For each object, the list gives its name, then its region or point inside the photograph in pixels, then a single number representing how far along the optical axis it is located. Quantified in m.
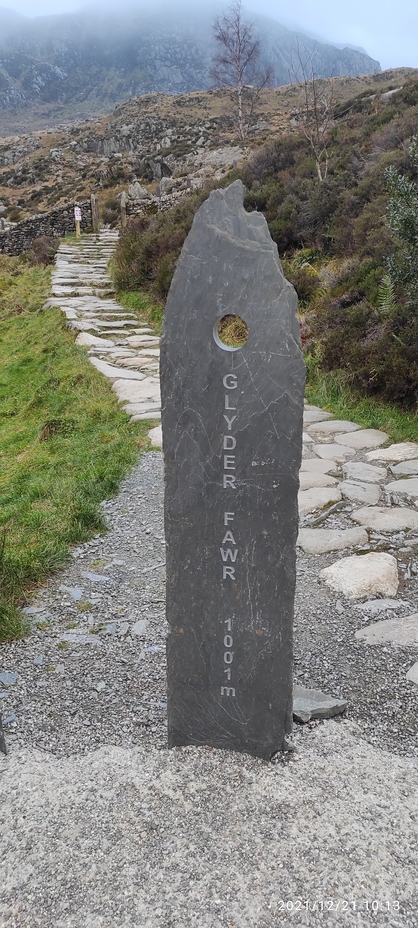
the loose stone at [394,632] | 2.76
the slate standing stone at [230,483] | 1.81
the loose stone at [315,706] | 2.32
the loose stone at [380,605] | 3.01
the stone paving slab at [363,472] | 4.39
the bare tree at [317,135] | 12.05
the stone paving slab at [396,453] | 4.74
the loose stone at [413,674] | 2.50
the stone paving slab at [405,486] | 4.16
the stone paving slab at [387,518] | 3.71
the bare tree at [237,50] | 34.53
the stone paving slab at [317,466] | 4.58
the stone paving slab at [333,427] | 5.41
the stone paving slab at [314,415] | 5.69
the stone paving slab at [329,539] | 3.58
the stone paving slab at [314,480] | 4.34
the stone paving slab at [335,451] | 4.80
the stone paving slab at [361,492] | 4.10
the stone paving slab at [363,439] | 5.04
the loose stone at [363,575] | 3.16
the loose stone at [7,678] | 2.64
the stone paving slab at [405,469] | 4.43
